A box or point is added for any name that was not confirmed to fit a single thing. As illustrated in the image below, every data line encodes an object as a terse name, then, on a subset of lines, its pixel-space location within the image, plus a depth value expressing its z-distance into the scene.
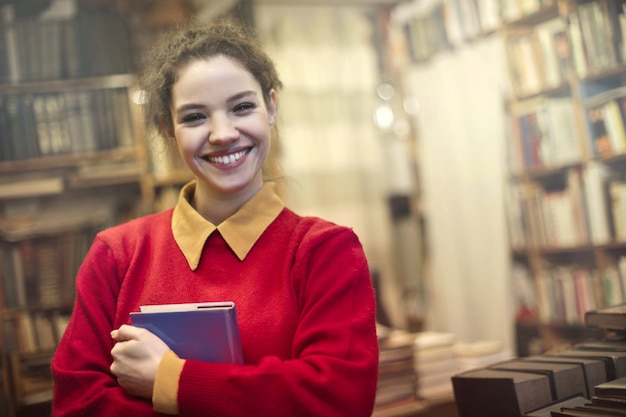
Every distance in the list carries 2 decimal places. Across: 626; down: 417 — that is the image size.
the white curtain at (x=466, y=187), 3.52
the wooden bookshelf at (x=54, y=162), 2.75
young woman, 1.07
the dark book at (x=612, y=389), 1.22
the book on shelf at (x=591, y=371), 1.37
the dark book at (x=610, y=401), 1.21
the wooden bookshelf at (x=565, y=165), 2.71
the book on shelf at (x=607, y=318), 1.46
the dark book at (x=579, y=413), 1.20
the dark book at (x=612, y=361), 1.39
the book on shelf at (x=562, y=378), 1.33
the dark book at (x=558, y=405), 1.27
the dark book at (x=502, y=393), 1.30
